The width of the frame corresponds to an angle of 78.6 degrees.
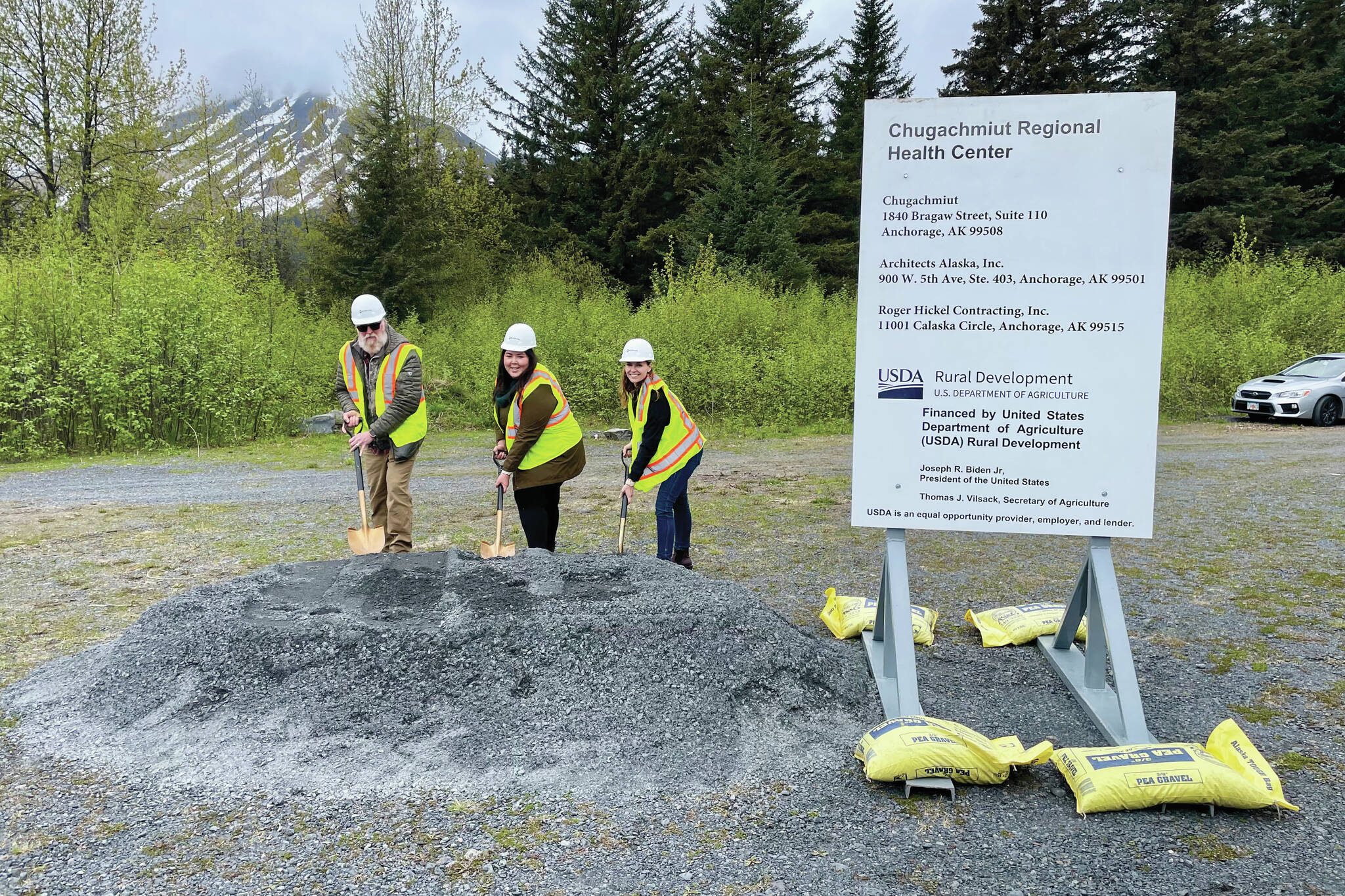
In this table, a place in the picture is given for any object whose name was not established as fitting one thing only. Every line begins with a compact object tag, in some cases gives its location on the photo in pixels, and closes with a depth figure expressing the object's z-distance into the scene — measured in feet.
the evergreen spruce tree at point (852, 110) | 100.89
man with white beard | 19.17
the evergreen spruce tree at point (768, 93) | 99.86
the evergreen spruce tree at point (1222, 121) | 102.94
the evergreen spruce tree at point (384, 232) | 88.48
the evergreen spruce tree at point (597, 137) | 99.81
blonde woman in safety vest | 18.83
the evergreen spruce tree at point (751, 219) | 88.12
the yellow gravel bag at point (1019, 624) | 15.64
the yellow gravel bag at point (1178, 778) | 9.73
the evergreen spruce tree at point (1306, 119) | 105.09
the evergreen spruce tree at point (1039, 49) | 103.19
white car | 55.52
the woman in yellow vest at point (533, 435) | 17.87
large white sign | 11.27
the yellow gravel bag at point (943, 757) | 10.33
